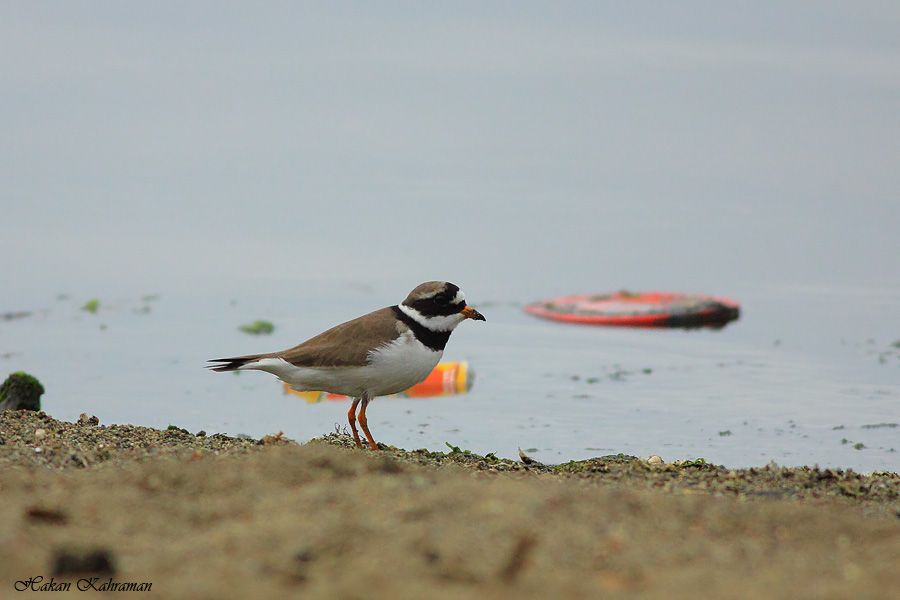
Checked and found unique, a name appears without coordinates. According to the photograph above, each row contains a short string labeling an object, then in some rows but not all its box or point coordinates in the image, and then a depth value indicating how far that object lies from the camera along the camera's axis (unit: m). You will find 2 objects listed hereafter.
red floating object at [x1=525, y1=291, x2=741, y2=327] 14.98
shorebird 7.87
